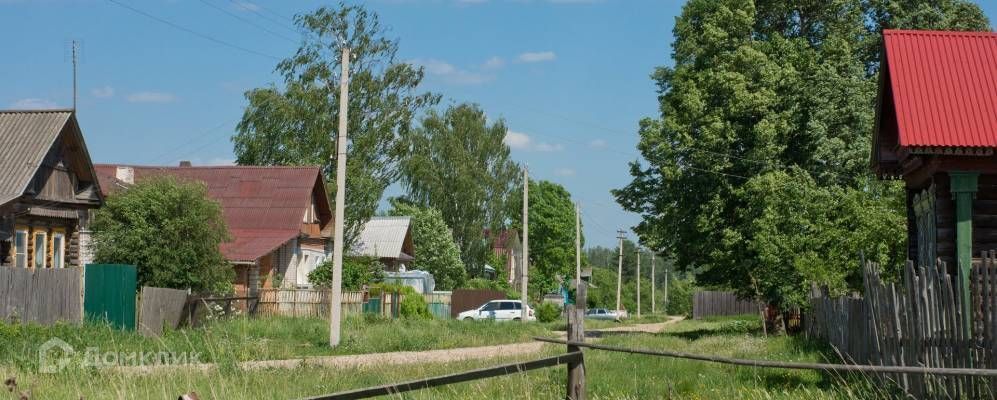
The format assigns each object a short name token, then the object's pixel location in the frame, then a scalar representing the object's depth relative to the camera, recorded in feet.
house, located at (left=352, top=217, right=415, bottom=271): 216.33
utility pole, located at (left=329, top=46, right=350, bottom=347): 86.94
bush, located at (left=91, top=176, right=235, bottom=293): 108.58
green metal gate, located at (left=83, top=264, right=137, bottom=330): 86.02
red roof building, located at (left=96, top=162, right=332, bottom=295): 143.54
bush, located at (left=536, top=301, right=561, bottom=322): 174.81
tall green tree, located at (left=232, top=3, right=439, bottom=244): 183.62
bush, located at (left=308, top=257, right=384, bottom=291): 153.79
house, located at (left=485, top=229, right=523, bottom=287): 283.22
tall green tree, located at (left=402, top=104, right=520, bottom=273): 238.27
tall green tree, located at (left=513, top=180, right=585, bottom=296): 294.87
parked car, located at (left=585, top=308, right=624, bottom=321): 259.27
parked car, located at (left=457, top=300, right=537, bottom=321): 178.60
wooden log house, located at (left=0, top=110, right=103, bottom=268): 99.19
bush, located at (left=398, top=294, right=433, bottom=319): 149.38
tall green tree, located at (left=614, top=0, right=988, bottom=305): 108.99
